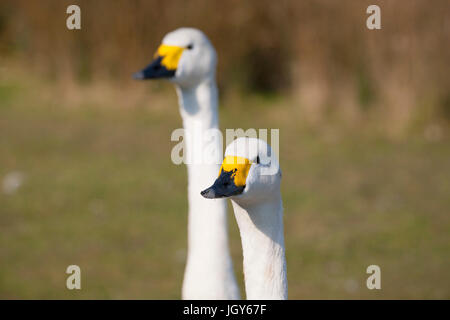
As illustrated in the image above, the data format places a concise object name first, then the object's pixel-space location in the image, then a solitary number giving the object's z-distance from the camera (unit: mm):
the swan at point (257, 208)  6758
